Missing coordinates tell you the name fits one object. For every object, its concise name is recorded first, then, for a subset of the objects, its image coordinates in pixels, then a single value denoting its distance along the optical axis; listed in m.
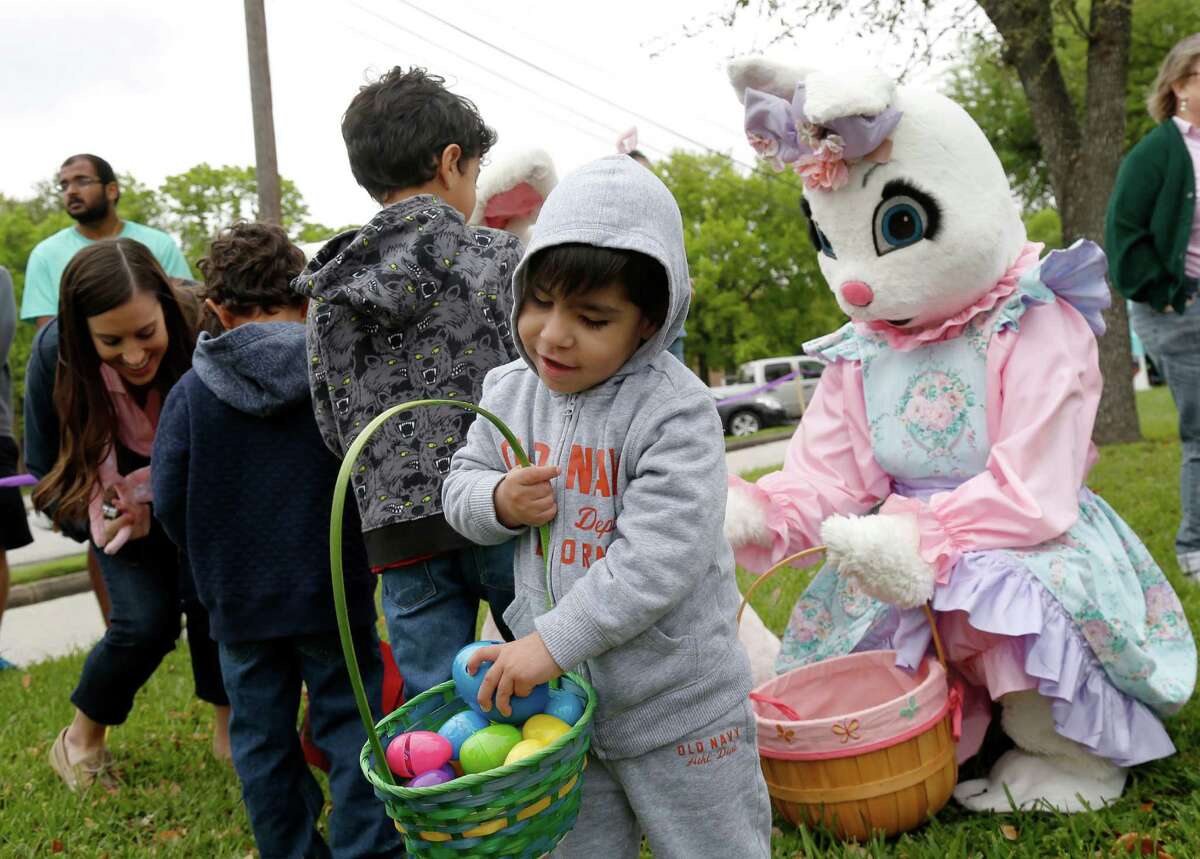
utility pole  8.10
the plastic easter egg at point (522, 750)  1.57
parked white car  21.66
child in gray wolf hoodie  2.31
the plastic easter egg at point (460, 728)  1.68
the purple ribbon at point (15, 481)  4.17
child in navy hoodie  2.57
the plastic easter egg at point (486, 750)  1.61
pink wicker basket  2.45
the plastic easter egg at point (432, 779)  1.57
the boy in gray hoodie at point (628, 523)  1.66
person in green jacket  4.15
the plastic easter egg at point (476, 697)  1.69
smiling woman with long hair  3.11
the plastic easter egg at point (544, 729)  1.62
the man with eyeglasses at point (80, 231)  4.90
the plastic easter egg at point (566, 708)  1.67
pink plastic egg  1.62
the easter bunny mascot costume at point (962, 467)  2.53
